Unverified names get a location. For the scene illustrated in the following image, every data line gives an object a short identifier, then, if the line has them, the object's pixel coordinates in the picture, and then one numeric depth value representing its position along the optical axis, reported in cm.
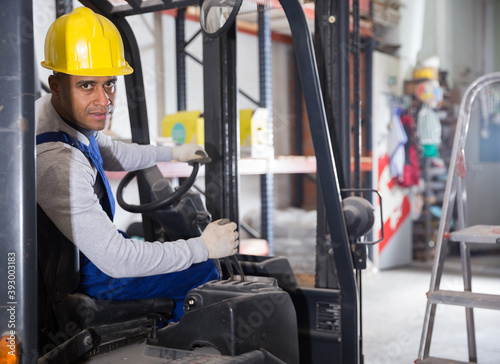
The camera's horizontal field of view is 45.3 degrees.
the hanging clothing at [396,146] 945
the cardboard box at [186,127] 564
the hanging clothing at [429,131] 989
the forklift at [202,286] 148
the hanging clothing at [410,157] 977
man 214
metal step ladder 363
